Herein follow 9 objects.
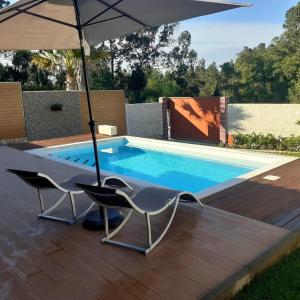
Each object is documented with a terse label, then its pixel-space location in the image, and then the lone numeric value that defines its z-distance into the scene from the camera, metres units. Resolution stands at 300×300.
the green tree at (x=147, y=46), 29.38
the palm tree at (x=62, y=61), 16.67
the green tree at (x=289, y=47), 27.42
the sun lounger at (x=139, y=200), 3.55
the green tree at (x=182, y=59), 31.15
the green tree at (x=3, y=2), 25.83
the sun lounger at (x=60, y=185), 4.25
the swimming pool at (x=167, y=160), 8.95
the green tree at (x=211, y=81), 27.48
